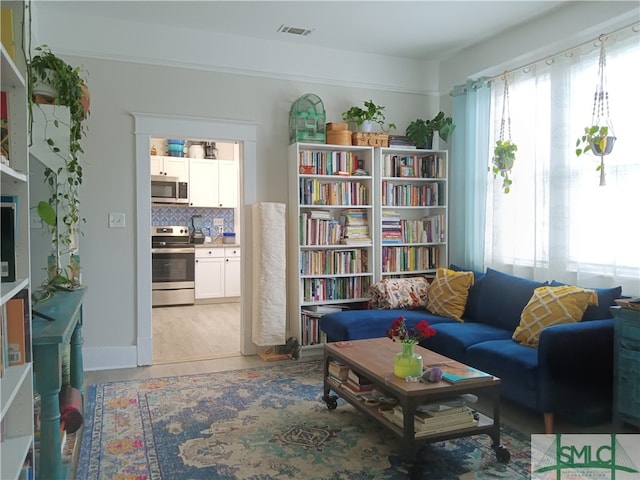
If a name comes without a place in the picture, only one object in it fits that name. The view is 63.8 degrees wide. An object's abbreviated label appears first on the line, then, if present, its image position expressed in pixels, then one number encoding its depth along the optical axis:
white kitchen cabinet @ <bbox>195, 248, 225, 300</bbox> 7.58
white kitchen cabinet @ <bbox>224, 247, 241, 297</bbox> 7.75
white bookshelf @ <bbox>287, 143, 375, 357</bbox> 4.71
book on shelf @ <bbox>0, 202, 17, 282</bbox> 1.73
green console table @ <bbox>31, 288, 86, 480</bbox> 2.02
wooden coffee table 2.47
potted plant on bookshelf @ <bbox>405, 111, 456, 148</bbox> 5.08
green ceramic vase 2.66
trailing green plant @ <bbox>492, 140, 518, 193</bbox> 4.40
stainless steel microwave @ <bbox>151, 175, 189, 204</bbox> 7.46
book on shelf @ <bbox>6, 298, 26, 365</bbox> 1.75
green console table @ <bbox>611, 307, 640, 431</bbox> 2.87
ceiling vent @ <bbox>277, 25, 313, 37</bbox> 4.45
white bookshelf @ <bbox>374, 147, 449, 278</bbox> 5.03
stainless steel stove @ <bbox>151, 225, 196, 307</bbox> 7.38
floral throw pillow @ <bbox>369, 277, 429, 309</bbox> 4.59
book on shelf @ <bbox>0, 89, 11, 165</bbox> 1.80
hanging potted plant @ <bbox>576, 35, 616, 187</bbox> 3.54
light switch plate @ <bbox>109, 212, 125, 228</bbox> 4.34
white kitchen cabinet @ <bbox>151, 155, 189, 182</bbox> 7.57
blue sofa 2.93
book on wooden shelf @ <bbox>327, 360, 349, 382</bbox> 3.25
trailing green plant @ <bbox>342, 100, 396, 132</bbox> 4.89
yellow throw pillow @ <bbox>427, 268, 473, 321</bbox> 4.36
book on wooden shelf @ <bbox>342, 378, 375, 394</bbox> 3.06
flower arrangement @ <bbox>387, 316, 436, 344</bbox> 2.62
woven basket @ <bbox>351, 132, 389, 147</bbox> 4.86
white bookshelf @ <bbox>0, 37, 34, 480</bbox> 1.73
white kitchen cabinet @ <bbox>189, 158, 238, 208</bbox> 7.79
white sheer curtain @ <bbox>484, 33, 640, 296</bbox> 3.49
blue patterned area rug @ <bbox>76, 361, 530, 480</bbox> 2.54
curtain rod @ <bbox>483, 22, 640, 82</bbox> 3.47
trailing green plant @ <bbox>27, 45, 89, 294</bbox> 3.00
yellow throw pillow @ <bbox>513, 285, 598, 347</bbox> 3.31
